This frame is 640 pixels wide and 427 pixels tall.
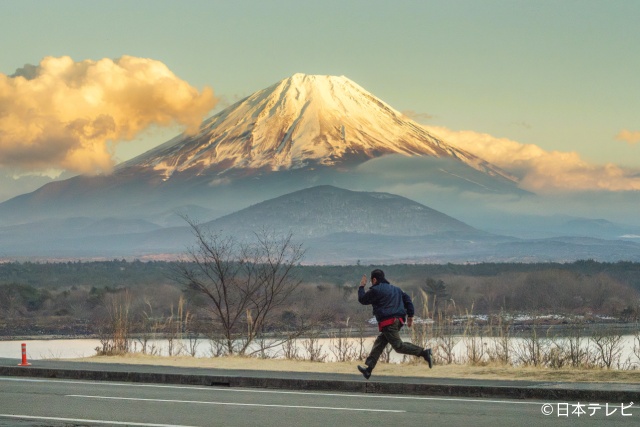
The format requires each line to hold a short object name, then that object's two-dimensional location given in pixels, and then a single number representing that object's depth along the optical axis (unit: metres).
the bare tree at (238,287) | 28.37
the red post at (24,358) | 20.30
